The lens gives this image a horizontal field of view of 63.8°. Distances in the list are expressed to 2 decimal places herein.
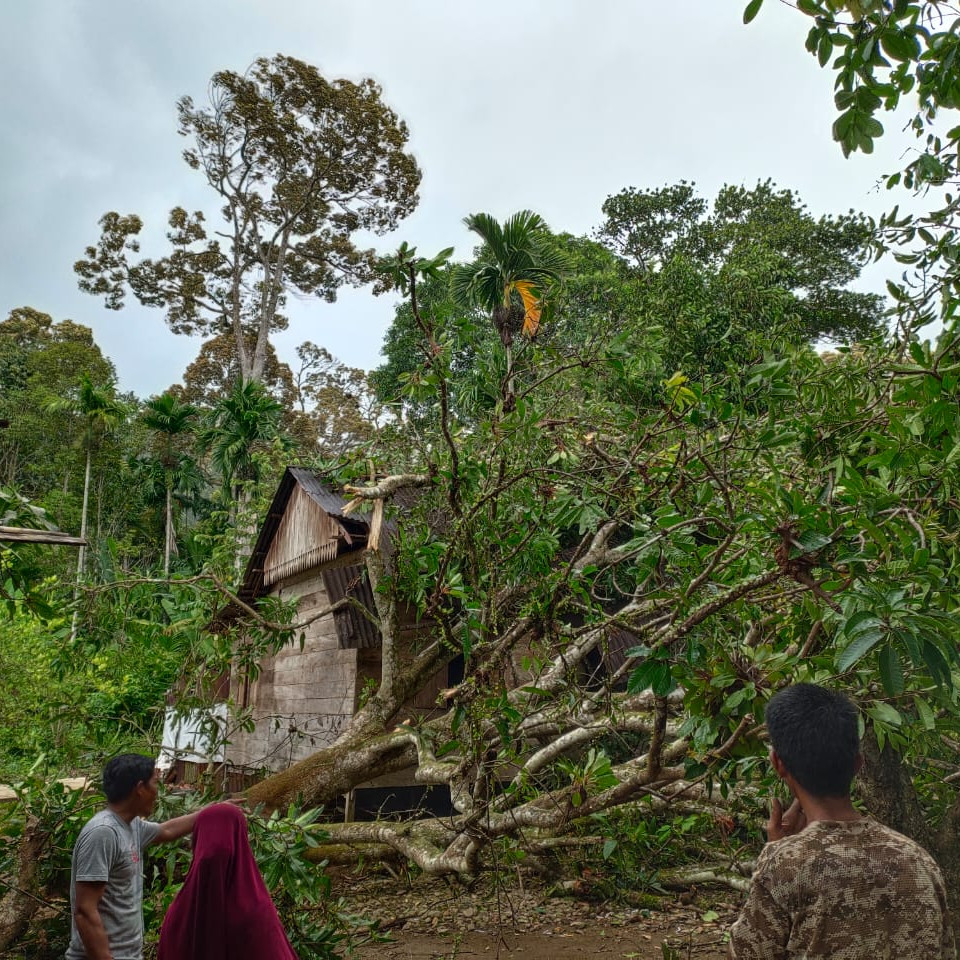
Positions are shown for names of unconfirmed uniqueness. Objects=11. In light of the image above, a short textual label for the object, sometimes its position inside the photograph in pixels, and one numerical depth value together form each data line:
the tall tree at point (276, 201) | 24.62
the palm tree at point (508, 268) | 12.96
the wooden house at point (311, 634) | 9.64
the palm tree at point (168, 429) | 23.30
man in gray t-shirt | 2.89
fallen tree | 2.49
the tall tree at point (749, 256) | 14.19
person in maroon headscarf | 2.87
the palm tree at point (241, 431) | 20.55
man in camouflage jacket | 1.64
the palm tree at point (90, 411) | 23.05
